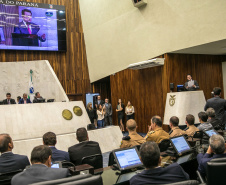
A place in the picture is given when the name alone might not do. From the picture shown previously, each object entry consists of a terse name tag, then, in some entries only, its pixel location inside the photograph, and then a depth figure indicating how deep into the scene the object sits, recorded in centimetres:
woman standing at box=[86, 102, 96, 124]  1092
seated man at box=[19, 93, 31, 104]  887
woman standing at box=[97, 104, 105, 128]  1084
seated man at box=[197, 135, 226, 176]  252
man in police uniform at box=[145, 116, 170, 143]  412
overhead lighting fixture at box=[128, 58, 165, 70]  948
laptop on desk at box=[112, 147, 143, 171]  283
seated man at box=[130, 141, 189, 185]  191
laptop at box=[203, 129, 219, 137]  401
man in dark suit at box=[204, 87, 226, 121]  542
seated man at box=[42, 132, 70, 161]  333
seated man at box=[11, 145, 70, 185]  197
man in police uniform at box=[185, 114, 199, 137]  458
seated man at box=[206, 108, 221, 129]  498
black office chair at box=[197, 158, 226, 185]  198
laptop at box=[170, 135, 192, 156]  347
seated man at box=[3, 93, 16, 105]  860
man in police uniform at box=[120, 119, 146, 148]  375
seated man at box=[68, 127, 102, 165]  351
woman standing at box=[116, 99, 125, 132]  1151
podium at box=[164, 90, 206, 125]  789
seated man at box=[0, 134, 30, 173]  288
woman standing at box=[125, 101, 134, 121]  1091
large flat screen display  1172
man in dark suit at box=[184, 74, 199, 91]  838
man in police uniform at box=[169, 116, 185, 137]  434
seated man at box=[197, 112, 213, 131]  459
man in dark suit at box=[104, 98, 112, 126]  1169
